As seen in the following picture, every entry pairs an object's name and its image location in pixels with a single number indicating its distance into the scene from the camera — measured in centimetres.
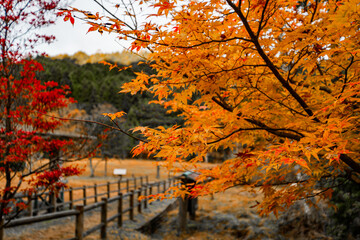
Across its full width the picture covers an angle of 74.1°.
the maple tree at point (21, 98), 428
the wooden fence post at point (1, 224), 389
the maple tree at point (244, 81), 188
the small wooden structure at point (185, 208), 778
